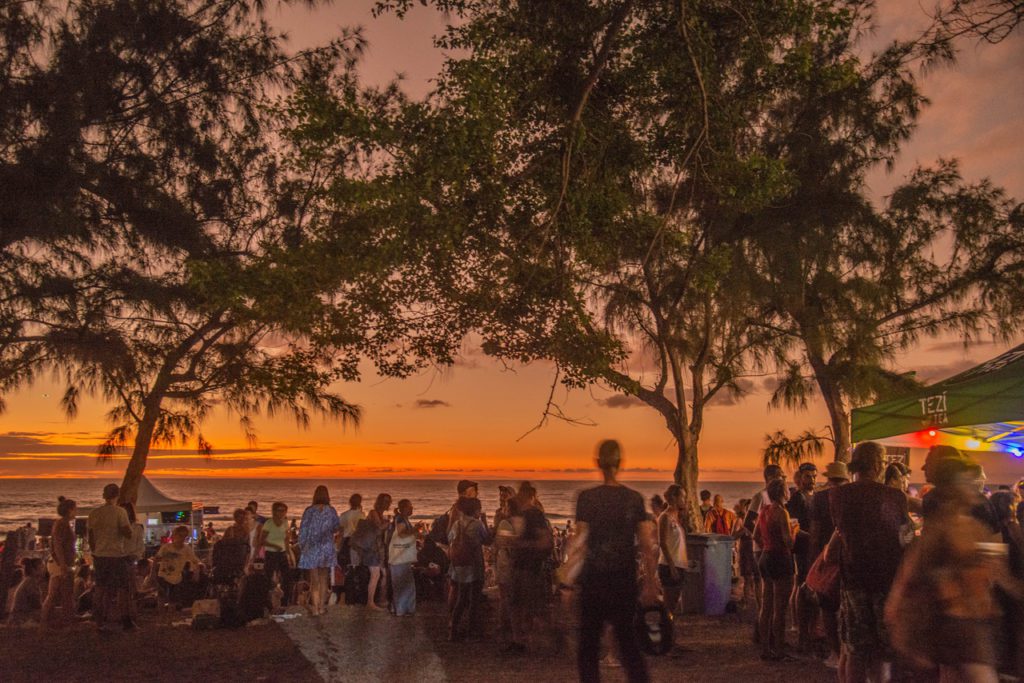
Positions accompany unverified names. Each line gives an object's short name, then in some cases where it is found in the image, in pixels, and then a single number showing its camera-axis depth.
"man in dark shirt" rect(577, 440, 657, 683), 5.32
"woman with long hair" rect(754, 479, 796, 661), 8.09
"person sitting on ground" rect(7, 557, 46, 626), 11.95
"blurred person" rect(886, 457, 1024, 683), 3.92
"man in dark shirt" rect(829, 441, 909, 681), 5.48
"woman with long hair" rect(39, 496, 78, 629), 10.86
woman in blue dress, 12.11
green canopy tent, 8.45
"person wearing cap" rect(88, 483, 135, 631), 10.69
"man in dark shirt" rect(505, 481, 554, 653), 9.10
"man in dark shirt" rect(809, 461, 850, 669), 6.45
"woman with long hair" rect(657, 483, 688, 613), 9.79
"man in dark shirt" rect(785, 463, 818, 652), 8.27
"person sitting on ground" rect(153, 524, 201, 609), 13.34
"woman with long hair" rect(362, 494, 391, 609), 13.27
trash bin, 11.76
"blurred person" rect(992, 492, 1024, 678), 5.98
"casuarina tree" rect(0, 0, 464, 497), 11.60
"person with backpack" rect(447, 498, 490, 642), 10.26
